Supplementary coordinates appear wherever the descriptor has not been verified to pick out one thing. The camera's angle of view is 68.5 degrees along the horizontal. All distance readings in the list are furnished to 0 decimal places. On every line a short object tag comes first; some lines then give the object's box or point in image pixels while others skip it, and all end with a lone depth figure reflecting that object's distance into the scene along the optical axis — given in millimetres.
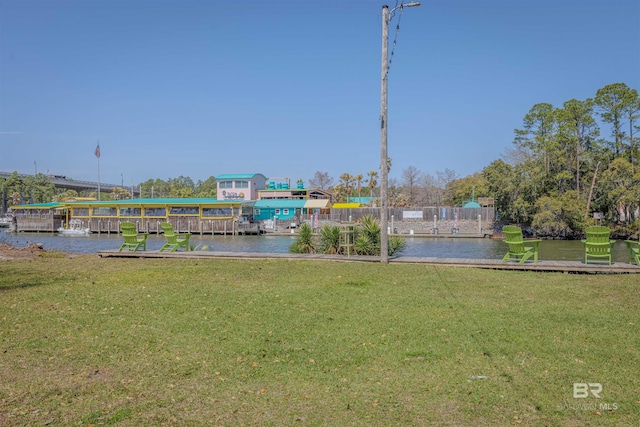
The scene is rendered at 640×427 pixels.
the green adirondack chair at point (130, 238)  18062
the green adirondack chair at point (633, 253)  12835
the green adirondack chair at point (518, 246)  13844
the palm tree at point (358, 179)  92050
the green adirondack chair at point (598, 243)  13305
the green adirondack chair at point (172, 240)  18359
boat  57562
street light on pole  13930
